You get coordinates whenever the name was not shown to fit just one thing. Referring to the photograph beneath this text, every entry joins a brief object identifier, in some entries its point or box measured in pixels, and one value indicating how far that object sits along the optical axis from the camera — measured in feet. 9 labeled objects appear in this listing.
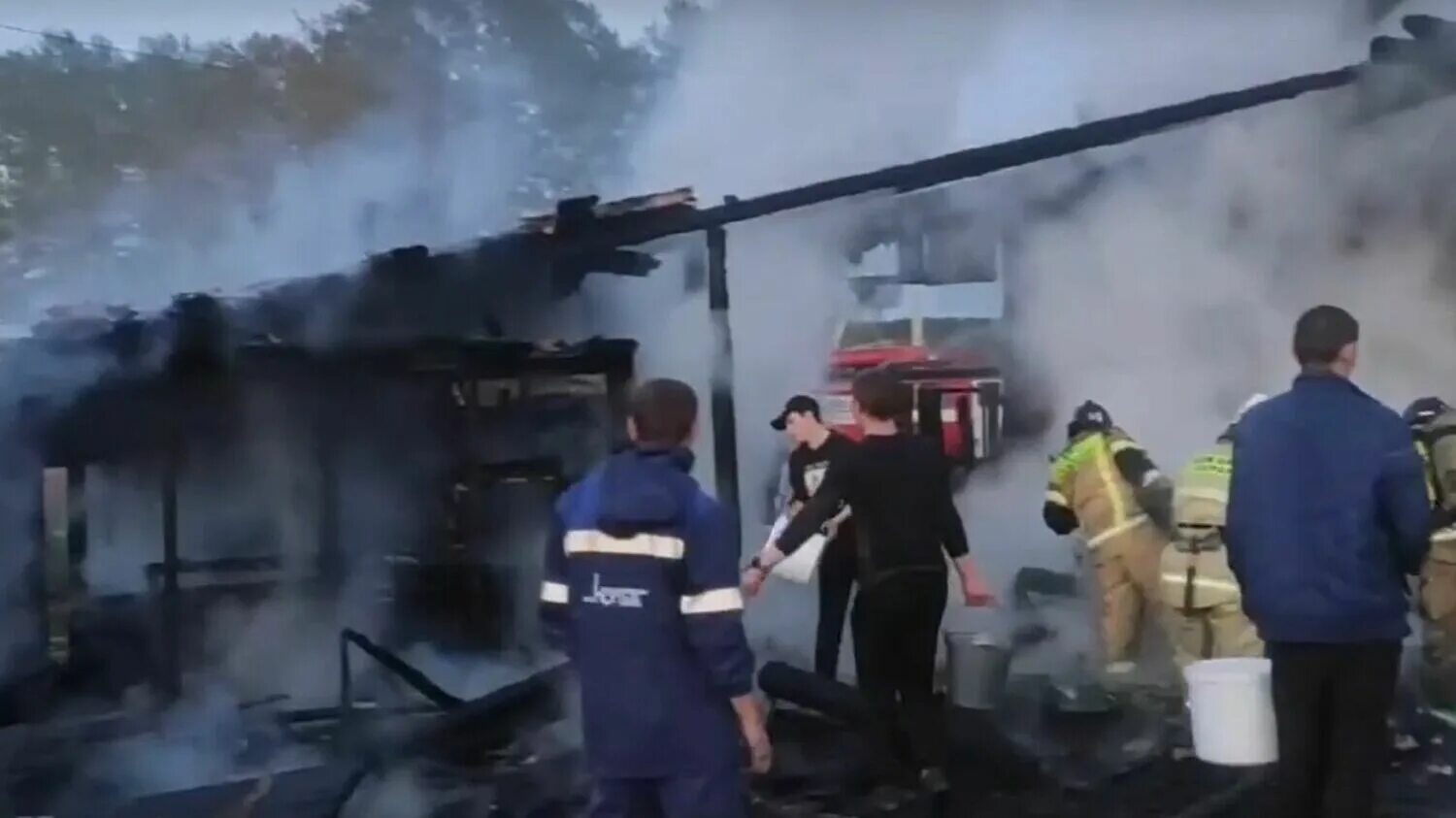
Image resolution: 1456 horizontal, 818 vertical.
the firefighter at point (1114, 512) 18.06
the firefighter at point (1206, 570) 15.89
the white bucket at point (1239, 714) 12.42
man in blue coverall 10.15
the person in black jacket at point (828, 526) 16.96
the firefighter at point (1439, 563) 16.01
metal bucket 16.78
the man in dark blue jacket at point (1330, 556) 10.84
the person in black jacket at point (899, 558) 15.12
